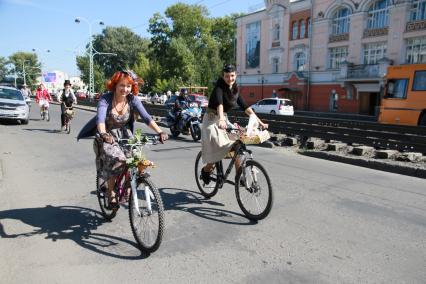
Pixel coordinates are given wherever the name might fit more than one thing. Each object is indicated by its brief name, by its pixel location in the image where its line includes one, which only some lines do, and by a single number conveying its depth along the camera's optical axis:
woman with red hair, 4.25
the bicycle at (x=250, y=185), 4.88
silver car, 16.62
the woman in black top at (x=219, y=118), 5.23
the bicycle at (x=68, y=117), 14.17
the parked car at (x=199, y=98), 28.06
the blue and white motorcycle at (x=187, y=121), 13.21
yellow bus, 17.72
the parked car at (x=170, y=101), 26.05
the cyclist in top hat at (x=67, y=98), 14.18
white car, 30.14
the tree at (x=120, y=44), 91.56
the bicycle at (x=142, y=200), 3.87
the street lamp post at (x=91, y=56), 39.56
